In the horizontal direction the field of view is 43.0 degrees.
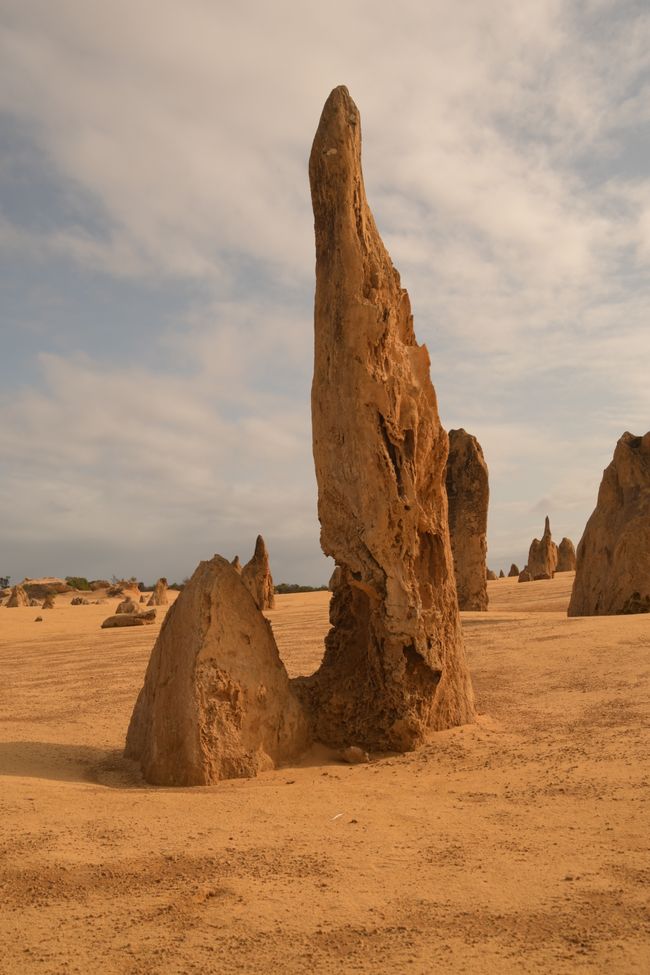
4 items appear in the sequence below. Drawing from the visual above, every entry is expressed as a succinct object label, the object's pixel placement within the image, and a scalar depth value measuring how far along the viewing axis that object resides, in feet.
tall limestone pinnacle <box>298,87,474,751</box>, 18.92
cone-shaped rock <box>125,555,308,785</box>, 17.24
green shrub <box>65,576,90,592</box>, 142.99
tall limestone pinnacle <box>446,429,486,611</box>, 54.54
